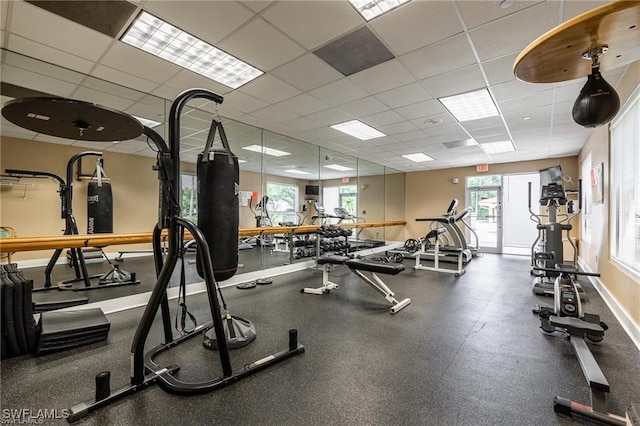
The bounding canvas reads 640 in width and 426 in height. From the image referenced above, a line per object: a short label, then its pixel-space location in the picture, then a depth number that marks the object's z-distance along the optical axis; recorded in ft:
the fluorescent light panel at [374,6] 7.41
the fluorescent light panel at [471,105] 13.22
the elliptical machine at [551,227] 16.08
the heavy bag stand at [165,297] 6.08
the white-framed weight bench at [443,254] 18.71
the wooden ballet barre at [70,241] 8.31
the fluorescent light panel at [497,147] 21.27
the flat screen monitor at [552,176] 16.42
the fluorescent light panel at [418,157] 25.68
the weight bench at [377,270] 11.68
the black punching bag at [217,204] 7.59
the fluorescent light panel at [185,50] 8.50
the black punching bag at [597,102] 5.02
